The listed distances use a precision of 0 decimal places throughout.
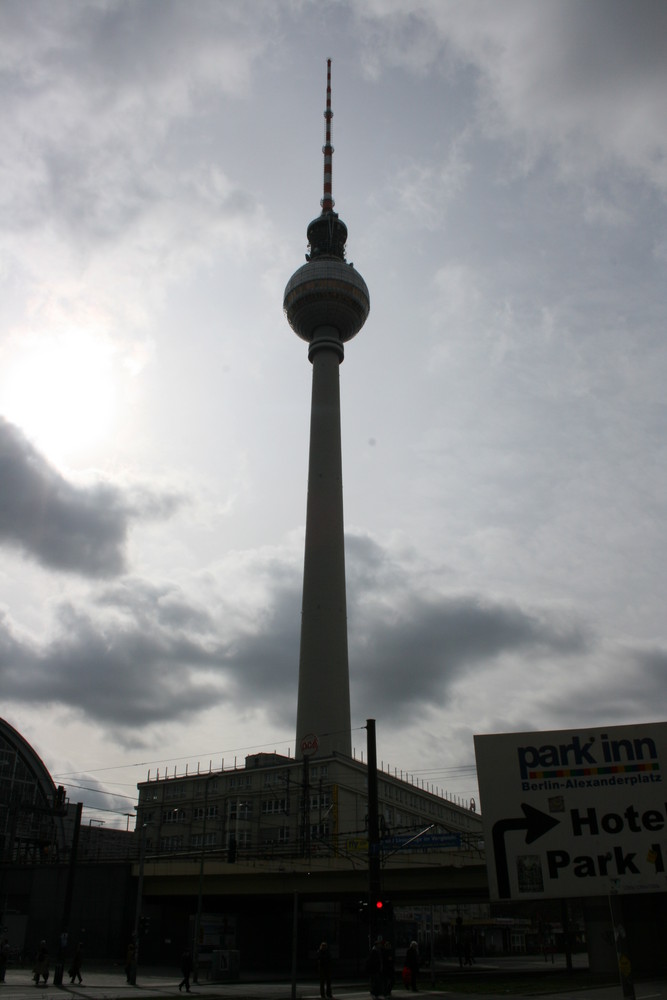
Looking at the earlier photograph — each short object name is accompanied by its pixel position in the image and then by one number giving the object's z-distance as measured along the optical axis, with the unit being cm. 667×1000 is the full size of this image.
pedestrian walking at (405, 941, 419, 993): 3231
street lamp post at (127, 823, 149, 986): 3584
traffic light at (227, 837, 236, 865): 4216
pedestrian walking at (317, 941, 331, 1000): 2970
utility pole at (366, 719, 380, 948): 2697
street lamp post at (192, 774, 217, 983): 3816
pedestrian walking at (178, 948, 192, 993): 3353
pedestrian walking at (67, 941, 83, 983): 3656
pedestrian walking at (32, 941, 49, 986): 3584
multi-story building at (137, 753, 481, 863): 7369
